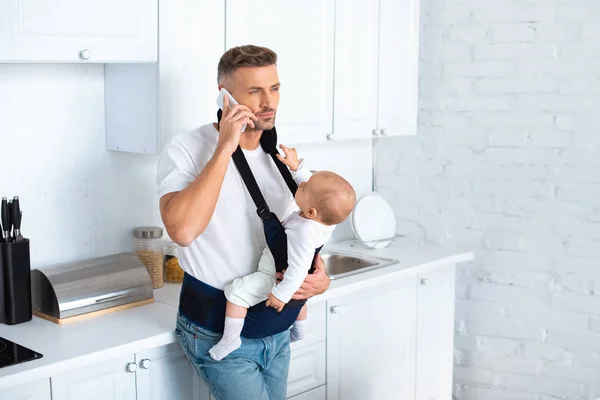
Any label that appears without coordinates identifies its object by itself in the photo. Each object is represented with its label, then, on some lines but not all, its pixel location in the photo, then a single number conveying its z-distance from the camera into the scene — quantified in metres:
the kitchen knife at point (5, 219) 2.44
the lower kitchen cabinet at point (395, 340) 3.10
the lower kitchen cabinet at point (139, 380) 2.26
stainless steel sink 3.47
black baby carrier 2.35
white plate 3.66
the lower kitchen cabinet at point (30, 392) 2.12
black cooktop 2.15
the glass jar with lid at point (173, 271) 2.96
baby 2.29
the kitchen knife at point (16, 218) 2.44
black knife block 2.42
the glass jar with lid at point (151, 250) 2.86
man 2.34
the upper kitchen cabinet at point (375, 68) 3.32
